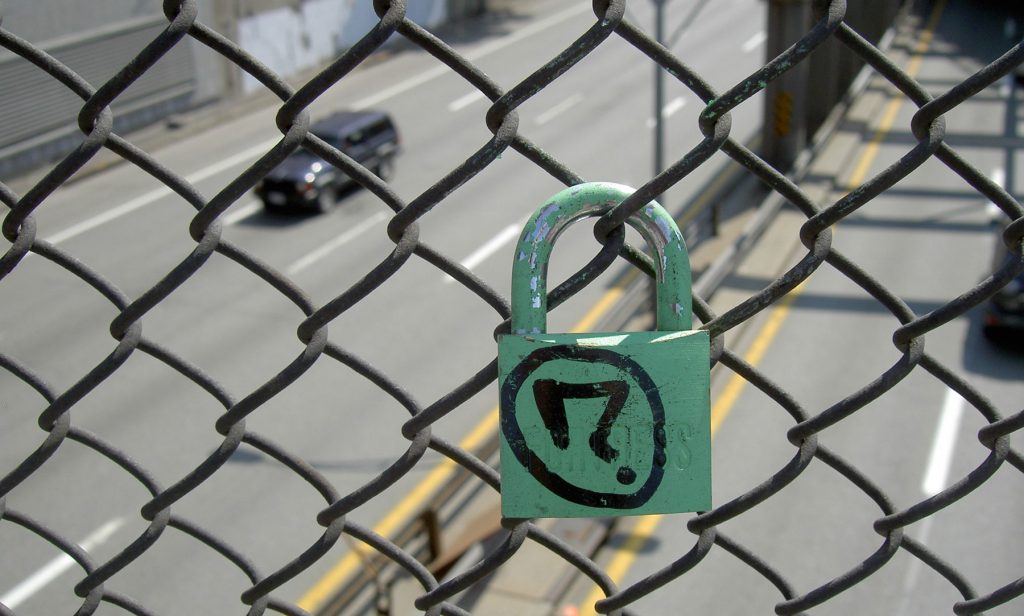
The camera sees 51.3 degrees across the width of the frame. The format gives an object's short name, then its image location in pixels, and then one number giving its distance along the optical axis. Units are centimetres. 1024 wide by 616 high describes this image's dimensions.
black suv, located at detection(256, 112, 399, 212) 1988
